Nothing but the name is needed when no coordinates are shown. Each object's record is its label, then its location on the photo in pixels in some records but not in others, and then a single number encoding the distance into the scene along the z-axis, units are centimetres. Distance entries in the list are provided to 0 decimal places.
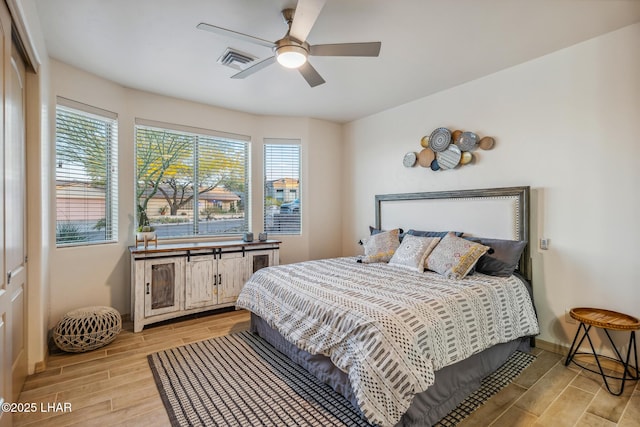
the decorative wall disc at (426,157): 377
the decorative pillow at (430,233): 342
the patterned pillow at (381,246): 353
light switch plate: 286
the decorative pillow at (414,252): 309
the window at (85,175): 310
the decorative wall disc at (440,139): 357
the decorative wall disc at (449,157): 351
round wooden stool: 219
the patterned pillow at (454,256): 275
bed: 171
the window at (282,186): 475
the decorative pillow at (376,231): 396
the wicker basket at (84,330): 276
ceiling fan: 194
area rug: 193
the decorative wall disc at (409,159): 397
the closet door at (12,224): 159
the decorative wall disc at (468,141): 336
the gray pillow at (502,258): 277
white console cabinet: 332
